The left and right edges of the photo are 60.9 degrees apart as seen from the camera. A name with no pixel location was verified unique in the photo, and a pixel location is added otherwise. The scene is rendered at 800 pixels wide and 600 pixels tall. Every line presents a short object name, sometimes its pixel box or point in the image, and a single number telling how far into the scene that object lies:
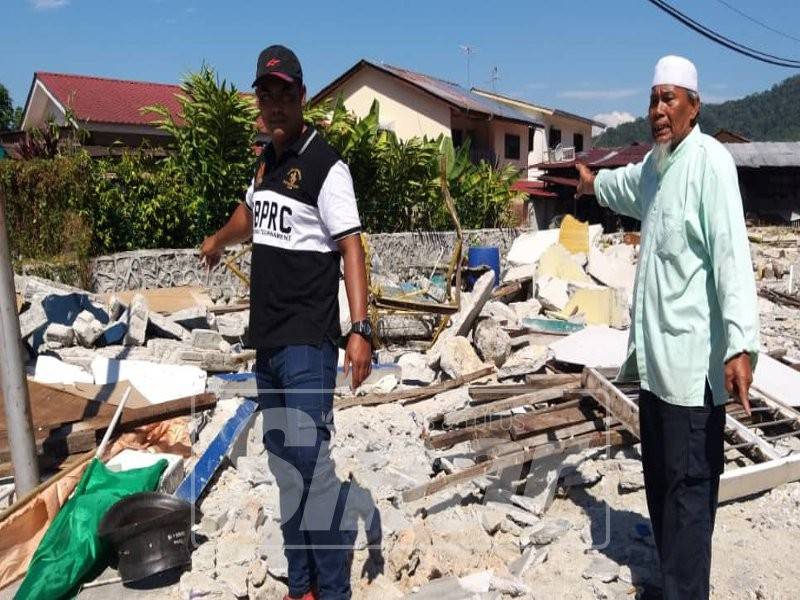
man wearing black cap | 2.61
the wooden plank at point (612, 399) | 4.10
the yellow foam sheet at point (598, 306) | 9.31
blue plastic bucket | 11.66
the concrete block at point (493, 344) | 7.05
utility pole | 3.43
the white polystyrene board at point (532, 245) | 13.23
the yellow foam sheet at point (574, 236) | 13.49
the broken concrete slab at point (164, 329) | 7.21
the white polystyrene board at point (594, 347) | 6.08
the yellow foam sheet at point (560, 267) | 11.19
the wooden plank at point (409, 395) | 5.68
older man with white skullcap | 2.43
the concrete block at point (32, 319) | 6.32
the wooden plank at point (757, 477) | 3.63
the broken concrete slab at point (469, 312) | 7.45
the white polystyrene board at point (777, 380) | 5.33
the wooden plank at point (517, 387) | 5.05
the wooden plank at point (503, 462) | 3.63
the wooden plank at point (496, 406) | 4.62
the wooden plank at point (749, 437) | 4.01
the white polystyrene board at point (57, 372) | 5.27
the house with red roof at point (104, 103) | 20.05
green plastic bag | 2.88
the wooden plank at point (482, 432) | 4.21
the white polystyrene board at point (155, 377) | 5.23
